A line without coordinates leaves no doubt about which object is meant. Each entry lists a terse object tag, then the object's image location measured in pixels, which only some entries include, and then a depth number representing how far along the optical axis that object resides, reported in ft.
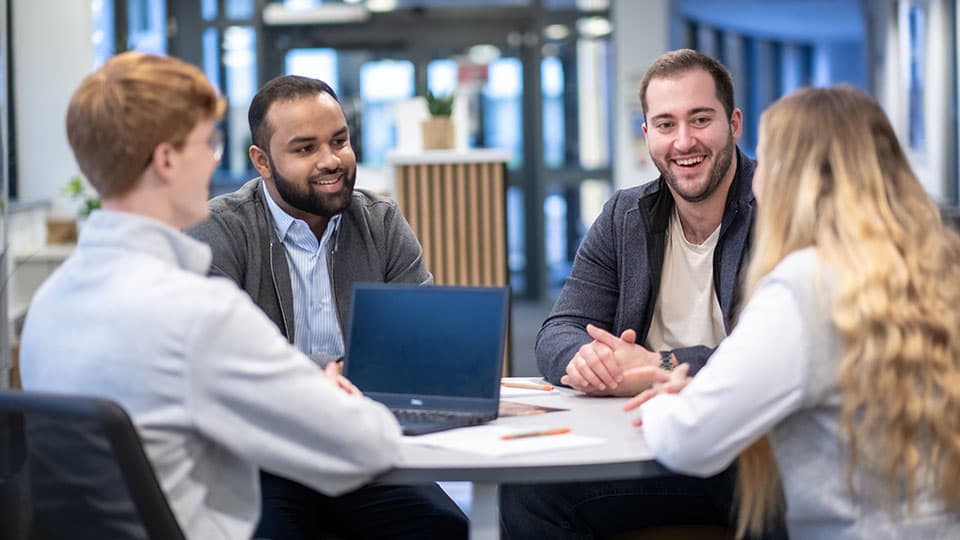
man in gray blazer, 9.12
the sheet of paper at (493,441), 6.19
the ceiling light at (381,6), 37.09
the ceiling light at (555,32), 37.63
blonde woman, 5.56
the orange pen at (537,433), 6.45
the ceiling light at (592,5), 37.40
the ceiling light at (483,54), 37.14
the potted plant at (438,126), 18.95
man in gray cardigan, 9.16
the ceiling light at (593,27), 37.45
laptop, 6.79
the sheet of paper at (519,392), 8.03
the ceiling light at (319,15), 37.04
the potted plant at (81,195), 20.54
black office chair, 4.98
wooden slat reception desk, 18.49
